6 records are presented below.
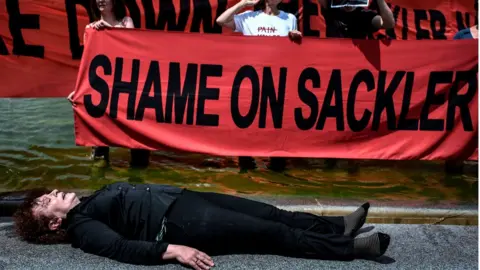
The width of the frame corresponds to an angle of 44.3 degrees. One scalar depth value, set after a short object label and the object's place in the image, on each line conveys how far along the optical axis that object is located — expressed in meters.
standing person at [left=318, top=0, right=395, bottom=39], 5.14
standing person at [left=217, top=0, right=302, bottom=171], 5.38
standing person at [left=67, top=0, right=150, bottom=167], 5.24
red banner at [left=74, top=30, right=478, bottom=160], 5.23
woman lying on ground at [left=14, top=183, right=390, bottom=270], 3.49
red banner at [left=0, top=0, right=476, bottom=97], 5.96
